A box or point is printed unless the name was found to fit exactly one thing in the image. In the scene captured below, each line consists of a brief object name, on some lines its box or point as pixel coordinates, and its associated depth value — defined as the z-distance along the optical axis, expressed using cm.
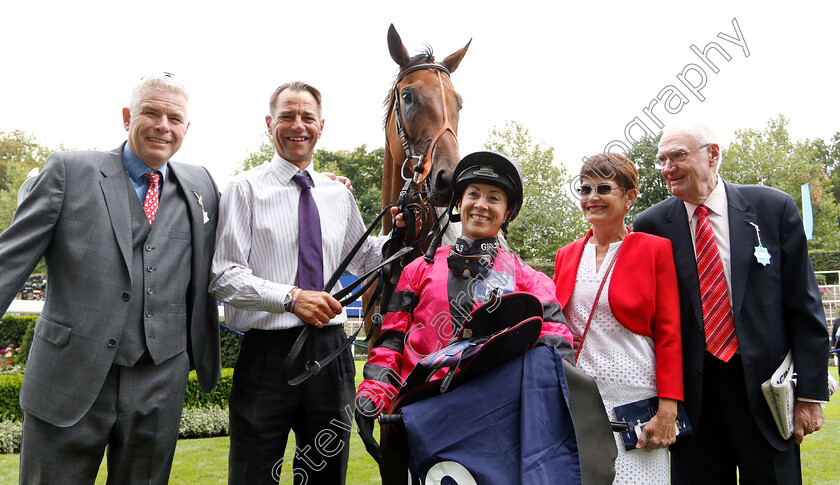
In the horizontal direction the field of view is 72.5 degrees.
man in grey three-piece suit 229
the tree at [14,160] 2997
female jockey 231
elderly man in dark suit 277
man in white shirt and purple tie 258
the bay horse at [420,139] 324
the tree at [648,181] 1756
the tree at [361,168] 3608
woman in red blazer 259
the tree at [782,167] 3075
